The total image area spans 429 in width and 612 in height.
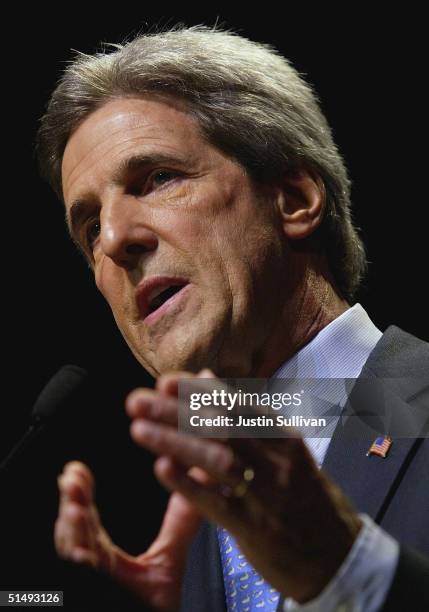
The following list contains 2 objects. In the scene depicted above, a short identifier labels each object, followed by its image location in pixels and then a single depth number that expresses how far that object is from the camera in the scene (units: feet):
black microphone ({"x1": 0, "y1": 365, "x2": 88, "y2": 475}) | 6.90
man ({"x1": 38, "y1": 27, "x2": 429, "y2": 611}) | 7.05
